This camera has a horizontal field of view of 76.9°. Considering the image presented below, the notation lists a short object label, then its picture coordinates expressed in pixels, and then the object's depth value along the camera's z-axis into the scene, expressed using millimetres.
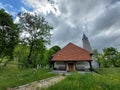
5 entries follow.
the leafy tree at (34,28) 14037
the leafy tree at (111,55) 21251
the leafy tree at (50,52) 18917
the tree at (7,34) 10893
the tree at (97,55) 22896
